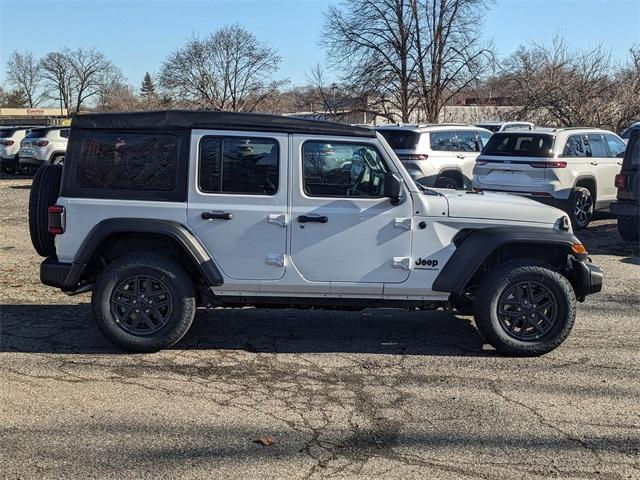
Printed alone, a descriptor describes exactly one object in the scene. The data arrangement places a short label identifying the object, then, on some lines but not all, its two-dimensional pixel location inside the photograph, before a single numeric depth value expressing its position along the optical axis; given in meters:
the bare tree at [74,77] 72.55
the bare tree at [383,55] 31.83
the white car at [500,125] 20.64
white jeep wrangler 5.53
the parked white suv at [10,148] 26.39
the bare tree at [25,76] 79.88
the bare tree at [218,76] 41.56
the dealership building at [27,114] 73.67
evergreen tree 46.75
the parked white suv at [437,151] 14.74
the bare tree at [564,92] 25.78
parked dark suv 10.09
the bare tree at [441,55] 31.95
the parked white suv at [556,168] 11.74
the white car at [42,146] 23.23
